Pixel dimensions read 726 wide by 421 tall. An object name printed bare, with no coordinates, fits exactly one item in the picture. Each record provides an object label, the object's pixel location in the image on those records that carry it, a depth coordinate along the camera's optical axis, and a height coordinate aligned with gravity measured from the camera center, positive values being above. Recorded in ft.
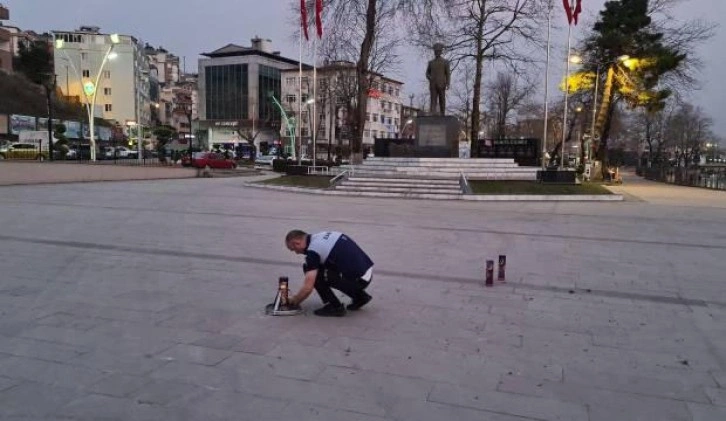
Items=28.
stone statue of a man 89.20 +11.64
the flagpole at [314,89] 102.00 +10.52
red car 143.13 -4.08
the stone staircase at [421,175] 73.72 -3.47
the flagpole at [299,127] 103.09 +4.65
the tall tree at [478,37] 114.73 +23.77
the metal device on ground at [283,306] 19.65 -5.52
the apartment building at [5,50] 224.74 +37.19
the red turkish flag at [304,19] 93.20 +21.48
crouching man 18.57 -3.95
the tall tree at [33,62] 266.16 +37.78
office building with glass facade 311.88 +29.72
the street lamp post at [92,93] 132.05 +13.51
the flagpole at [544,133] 89.18 +3.24
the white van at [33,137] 172.76 +1.27
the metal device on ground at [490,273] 24.52 -5.24
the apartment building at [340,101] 178.68 +20.84
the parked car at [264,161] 186.32 -4.94
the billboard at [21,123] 202.08 +6.24
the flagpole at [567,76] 85.67 +12.39
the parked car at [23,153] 134.00 -3.09
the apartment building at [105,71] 305.94 +38.87
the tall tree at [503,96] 197.26 +20.34
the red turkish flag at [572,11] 82.99 +21.55
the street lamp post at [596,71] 115.20 +18.14
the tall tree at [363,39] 105.29 +21.04
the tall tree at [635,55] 115.75 +21.16
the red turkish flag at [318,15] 90.31 +21.22
